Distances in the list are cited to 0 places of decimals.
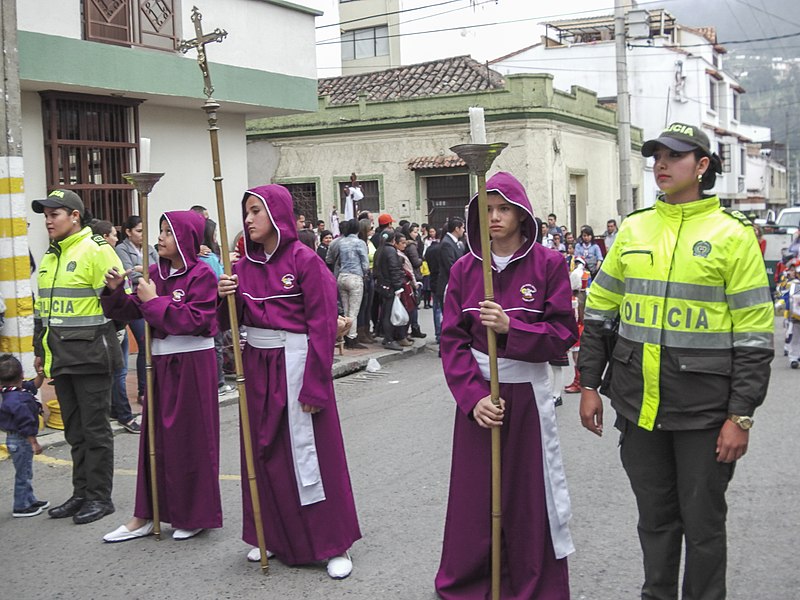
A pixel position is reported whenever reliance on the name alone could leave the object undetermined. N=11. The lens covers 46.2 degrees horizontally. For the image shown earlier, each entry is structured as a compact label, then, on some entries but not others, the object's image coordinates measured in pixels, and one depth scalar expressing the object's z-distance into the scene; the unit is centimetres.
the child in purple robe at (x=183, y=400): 552
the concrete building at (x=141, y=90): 1142
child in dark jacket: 600
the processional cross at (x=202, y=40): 502
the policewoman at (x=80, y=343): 594
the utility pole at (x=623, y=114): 2320
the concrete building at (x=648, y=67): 4131
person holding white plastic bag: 1331
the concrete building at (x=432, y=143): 2647
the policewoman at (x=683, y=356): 358
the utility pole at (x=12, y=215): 802
